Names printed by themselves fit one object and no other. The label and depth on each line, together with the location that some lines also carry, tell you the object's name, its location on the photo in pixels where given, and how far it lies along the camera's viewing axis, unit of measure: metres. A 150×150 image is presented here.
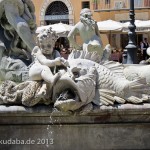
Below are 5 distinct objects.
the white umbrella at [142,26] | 19.24
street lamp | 10.91
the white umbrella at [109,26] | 19.07
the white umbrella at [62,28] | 18.15
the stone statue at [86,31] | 7.75
